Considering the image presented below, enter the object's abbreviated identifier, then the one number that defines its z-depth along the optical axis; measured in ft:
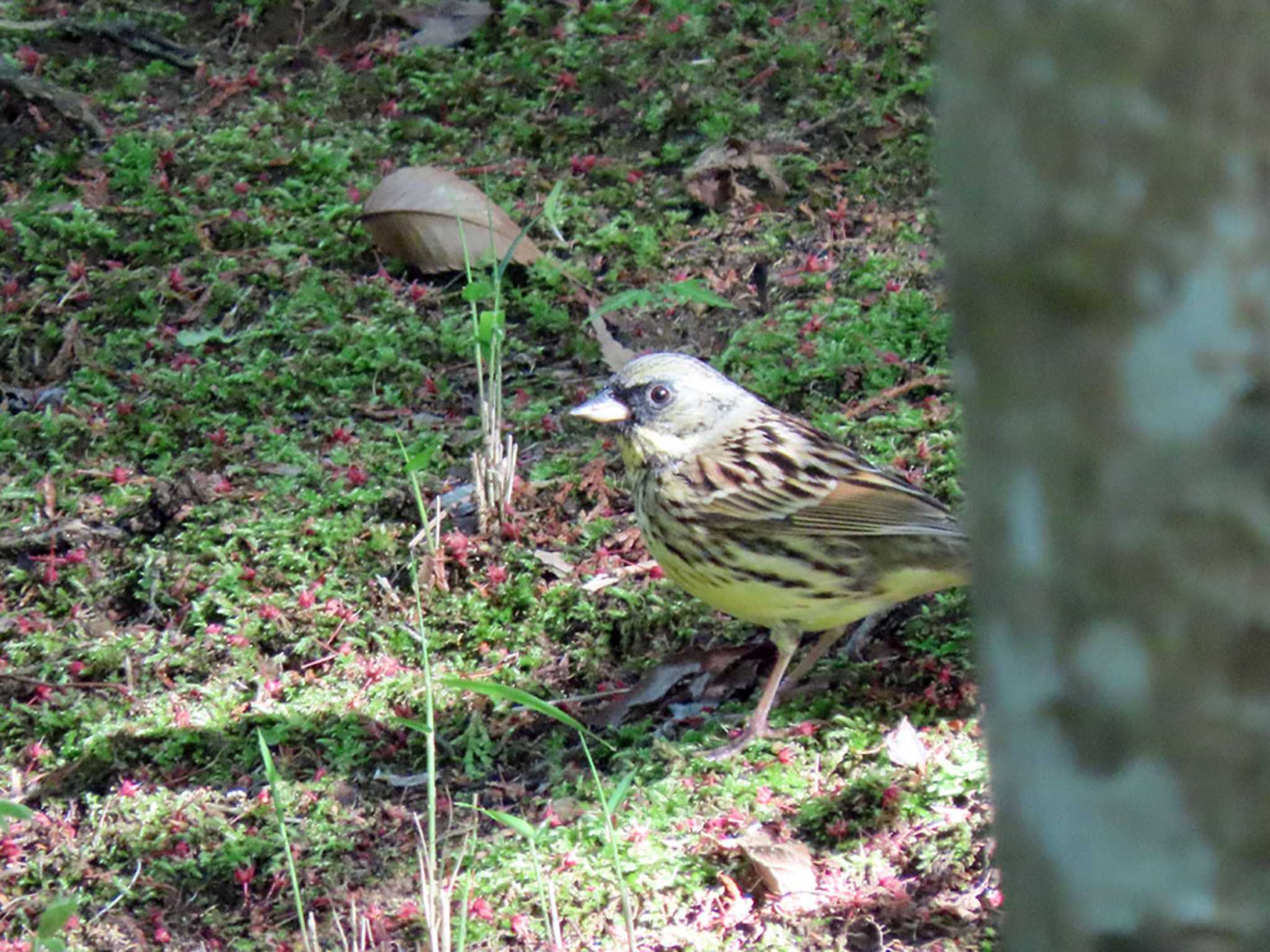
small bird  30.14
